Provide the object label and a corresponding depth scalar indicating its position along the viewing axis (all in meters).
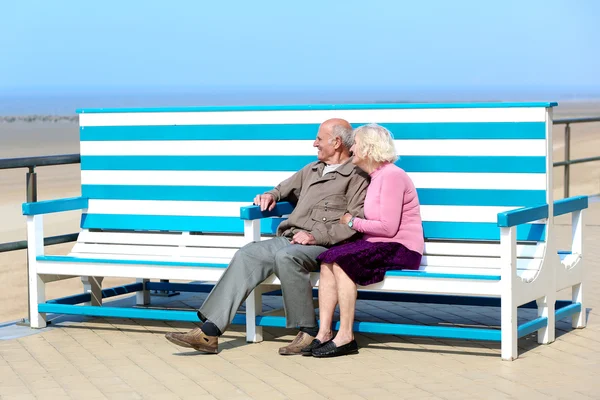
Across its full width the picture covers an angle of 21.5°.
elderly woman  7.99
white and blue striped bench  8.19
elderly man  8.18
